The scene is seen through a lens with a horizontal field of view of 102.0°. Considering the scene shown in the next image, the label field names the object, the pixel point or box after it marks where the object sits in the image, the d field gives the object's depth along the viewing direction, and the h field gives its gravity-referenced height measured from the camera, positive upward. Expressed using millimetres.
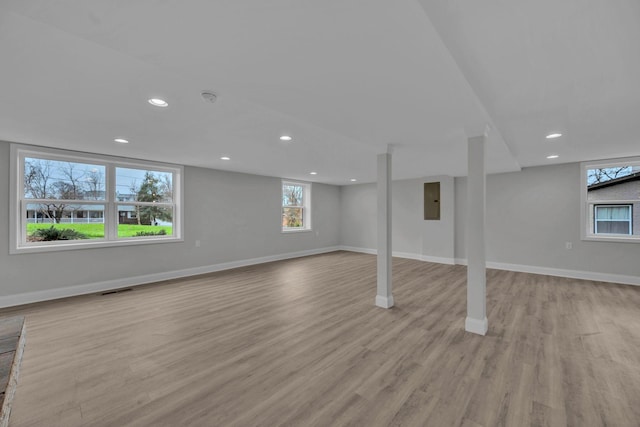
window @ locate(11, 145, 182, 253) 3742 +204
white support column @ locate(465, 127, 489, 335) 2770 -282
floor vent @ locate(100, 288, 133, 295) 4059 -1254
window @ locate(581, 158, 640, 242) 4641 +196
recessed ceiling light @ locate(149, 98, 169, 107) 2238 +974
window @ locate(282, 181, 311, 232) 7422 +178
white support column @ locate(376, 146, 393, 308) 3506 -339
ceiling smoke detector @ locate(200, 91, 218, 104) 2084 +956
